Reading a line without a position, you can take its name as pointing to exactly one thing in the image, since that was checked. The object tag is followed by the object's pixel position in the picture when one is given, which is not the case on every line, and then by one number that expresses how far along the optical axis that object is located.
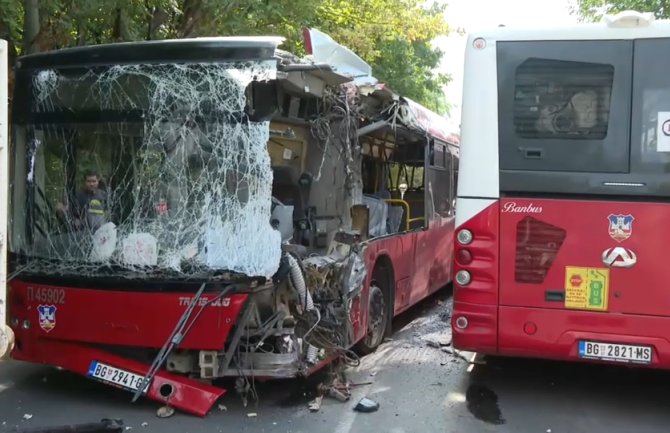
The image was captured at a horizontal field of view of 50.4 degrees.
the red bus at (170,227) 5.13
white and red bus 5.17
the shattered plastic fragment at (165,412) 5.20
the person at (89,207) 5.48
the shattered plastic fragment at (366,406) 5.46
